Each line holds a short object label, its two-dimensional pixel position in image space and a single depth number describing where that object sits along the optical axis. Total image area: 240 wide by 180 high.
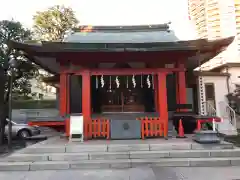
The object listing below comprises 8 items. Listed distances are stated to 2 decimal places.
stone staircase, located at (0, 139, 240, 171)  5.38
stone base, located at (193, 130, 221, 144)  6.32
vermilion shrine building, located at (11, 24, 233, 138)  7.66
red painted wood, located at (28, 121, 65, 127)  7.94
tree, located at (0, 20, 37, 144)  10.01
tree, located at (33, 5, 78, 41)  16.97
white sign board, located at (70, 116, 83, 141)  7.12
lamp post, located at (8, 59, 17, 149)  8.23
